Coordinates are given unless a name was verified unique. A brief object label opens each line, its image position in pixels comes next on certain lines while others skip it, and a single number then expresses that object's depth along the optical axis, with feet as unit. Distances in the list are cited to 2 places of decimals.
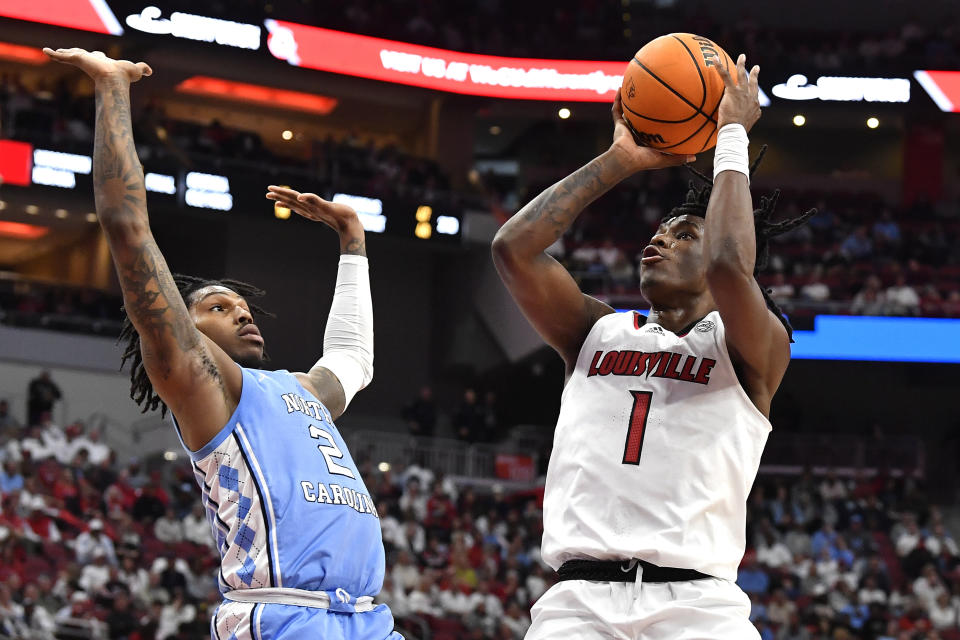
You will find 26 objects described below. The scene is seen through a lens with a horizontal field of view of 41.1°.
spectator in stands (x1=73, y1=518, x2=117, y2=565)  47.29
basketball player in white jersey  12.19
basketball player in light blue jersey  12.41
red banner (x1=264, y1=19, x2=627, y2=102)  83.76
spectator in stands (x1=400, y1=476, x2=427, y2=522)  57.11
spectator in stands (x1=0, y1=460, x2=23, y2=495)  50.06
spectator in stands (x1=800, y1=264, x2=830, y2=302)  70.90
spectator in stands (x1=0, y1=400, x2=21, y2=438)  54.90
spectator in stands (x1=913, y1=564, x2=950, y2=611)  52.65
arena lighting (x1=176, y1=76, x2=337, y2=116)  86.22
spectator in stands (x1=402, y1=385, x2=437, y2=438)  70.64
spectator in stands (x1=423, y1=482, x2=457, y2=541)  56.85
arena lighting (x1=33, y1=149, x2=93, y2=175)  70.44
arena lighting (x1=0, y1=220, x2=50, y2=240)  85.66
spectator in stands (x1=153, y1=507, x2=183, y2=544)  49.92
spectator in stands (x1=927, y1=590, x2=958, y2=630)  51.06
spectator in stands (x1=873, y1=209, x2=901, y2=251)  77.77
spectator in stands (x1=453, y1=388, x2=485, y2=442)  71.31
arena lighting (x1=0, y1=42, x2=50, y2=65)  81.71
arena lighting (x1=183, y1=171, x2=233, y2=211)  74.23
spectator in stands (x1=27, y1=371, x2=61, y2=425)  63.67
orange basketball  13.85
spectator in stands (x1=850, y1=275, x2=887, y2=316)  69.82
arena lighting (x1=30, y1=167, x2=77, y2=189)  70.23
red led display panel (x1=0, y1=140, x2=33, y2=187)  69.77
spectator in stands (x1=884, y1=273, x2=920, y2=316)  69.72
